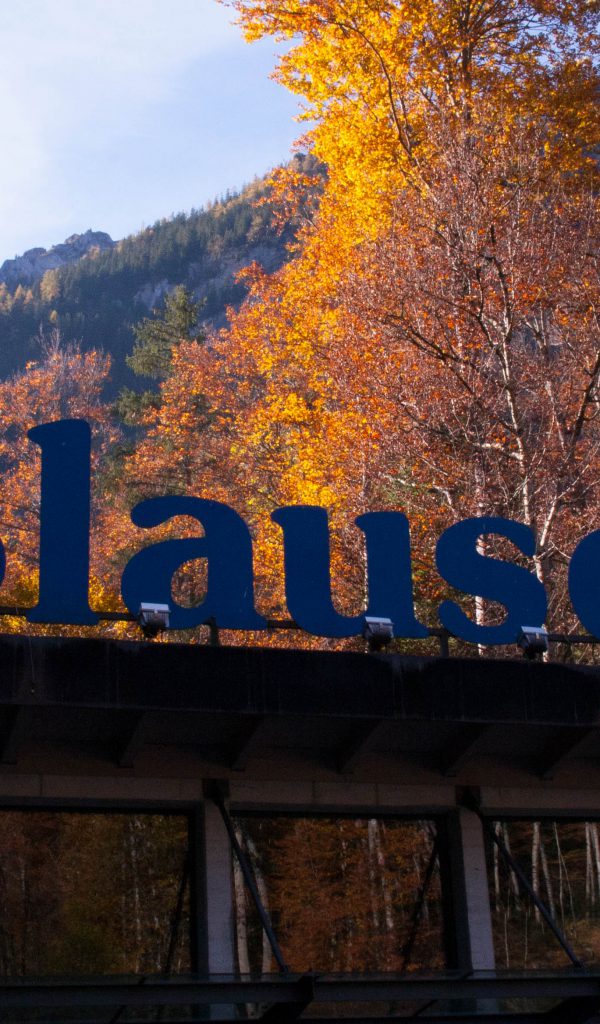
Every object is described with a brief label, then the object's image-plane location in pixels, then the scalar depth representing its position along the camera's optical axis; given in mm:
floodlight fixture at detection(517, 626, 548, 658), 13742
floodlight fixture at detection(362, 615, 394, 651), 13375
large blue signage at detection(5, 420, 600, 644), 12992
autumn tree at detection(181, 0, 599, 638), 24312
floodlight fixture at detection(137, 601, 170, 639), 12583
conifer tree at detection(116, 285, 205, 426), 66688
